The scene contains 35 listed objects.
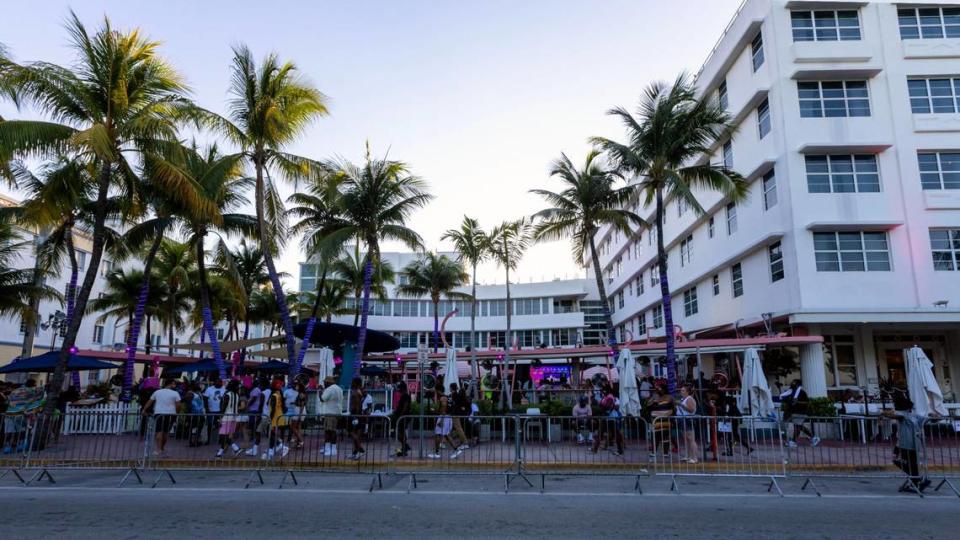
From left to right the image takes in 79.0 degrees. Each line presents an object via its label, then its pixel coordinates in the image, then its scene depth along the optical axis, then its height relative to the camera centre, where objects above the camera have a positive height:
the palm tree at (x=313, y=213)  21.36 +6.53
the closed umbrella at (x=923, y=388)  11.23 -0.09
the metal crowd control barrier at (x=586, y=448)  11.65 -1.52
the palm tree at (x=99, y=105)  12.41 +6.55
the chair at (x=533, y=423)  16.56 -1.08
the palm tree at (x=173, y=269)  30.59 +6.18
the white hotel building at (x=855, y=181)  20.25 +7.29
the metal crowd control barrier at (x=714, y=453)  11.27 -1.53
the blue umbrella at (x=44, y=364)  17.77 +0.74
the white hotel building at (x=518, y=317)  51.53 +6.09
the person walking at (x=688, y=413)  11.90 -0.60
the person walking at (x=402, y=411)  12.95 -0.55
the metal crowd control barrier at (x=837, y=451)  11.65 -1.57
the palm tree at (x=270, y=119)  17.73 +8.09
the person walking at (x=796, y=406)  15.38 -0.60
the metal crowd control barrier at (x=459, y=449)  11.68 -1.51
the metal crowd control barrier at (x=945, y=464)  10.19 -1.62
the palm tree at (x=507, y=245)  34.34 +8.28
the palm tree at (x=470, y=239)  34.75 +8.61
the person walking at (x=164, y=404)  12.59 -0.36
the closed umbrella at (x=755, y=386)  13.50 -0.04
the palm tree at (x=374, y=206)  20.72 +6.40
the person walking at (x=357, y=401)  13.65 -0.34
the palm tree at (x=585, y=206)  21.73 +6.71
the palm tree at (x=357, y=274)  35.91 +7.13
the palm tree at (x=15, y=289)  22.61 +3.85
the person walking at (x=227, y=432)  12.99 -0.98
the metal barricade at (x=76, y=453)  11.19 -1.39
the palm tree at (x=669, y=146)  17.95 +7.42
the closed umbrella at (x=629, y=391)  13.69 -0.14
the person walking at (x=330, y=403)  13.10 -0.38
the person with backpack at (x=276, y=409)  12.67 -0.48
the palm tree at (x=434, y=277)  40.41 +7.47
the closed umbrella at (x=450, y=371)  17.06 +0.44
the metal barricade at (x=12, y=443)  11.41 -1.26
